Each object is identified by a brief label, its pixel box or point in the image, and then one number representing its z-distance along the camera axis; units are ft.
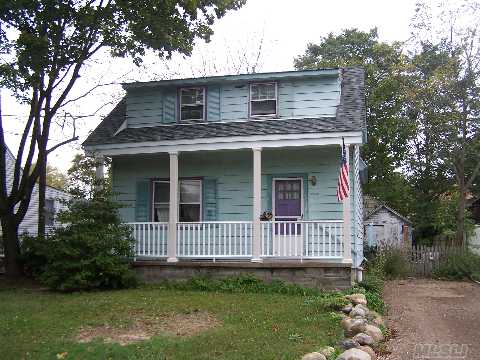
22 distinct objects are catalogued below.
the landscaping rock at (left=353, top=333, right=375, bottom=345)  24.30
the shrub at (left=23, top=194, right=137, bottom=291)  38.29
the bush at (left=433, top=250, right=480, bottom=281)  56.75
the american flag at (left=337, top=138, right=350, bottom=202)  38.01
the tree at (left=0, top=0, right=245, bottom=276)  40.65
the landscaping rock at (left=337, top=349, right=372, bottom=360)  20.72
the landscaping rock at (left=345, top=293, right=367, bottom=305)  32.73
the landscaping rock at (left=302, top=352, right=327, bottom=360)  20.78
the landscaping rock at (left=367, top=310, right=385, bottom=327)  29.40
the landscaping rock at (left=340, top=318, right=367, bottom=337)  25.57
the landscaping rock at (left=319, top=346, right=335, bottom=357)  21.90
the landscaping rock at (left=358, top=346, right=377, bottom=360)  22.94
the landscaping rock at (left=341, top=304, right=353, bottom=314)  30.30
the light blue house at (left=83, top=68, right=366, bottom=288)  40.73
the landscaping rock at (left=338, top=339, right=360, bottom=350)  23.25
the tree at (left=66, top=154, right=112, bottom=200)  41.22
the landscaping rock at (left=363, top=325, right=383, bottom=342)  25.71
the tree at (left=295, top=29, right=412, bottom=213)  89.76
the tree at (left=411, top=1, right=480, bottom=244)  79.20
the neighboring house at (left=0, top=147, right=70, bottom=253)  83.66
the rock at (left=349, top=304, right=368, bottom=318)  28.86
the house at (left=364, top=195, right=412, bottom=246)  89.86
